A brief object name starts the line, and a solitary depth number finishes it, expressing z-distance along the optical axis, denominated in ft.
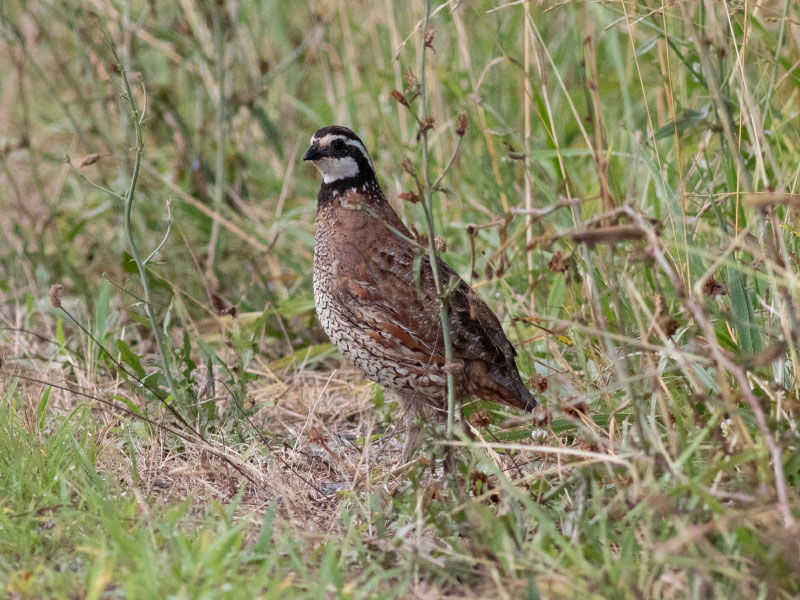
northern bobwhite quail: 23.04
